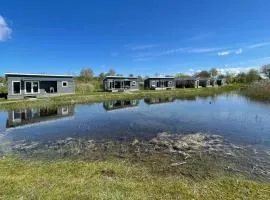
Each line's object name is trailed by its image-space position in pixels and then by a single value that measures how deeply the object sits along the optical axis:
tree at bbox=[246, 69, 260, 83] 47.77
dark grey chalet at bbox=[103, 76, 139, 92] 25.77
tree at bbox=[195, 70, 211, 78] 59.15
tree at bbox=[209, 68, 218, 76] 60.53
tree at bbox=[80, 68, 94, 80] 40.95
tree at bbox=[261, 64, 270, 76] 48.92
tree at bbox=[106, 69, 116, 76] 44.83
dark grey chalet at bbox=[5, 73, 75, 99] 16.58
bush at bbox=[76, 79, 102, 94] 24.85
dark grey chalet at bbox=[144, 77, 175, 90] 31.18
